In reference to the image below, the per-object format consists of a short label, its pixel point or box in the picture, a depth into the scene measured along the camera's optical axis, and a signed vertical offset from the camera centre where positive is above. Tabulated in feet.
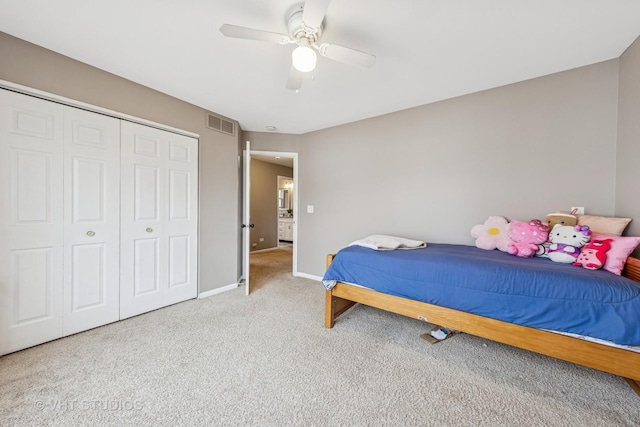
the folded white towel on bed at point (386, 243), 7.25 -1.03
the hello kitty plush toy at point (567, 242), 5.57 -0.70
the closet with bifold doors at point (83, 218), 5.74 -0.29
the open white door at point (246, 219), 9.70 -0.40
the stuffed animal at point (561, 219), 6.30 -0.17
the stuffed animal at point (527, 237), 6.25 -0.67
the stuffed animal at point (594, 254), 5.03 -0.90
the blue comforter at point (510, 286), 4.10 -1.59
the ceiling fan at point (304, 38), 4.32 +3.37
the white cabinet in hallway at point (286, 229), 24.18 -1.97
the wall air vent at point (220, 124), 9.74 +3.66
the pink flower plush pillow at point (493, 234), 7.01 -0.66
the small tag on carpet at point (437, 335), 6.54 -3.49
